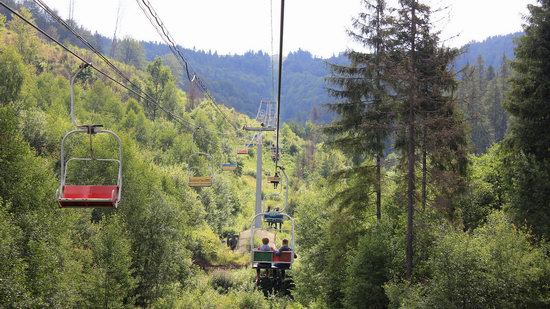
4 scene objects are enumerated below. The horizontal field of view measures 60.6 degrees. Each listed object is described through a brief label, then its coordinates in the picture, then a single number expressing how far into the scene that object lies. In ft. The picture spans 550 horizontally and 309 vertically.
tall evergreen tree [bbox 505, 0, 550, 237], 80.64
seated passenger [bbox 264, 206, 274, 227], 80.37
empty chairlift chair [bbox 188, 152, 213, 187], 106.52
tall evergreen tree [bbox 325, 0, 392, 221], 75.61
